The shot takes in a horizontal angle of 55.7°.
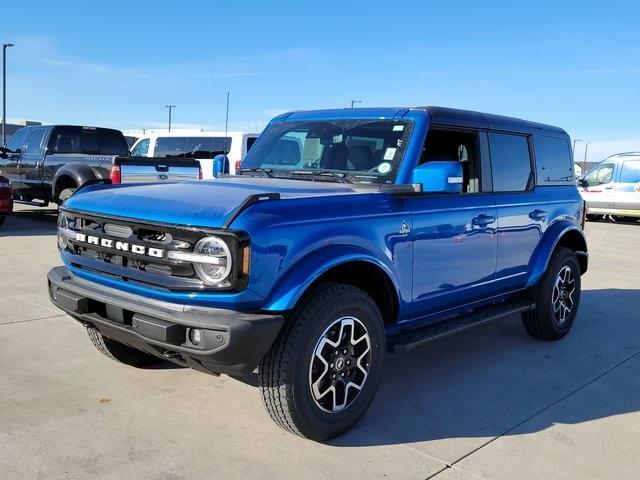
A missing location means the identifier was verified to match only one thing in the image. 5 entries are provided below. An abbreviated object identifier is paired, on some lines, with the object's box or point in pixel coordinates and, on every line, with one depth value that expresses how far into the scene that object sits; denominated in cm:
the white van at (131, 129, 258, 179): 1273
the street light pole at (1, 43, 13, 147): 2991
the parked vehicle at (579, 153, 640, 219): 1802
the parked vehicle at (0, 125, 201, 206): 946
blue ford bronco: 296
